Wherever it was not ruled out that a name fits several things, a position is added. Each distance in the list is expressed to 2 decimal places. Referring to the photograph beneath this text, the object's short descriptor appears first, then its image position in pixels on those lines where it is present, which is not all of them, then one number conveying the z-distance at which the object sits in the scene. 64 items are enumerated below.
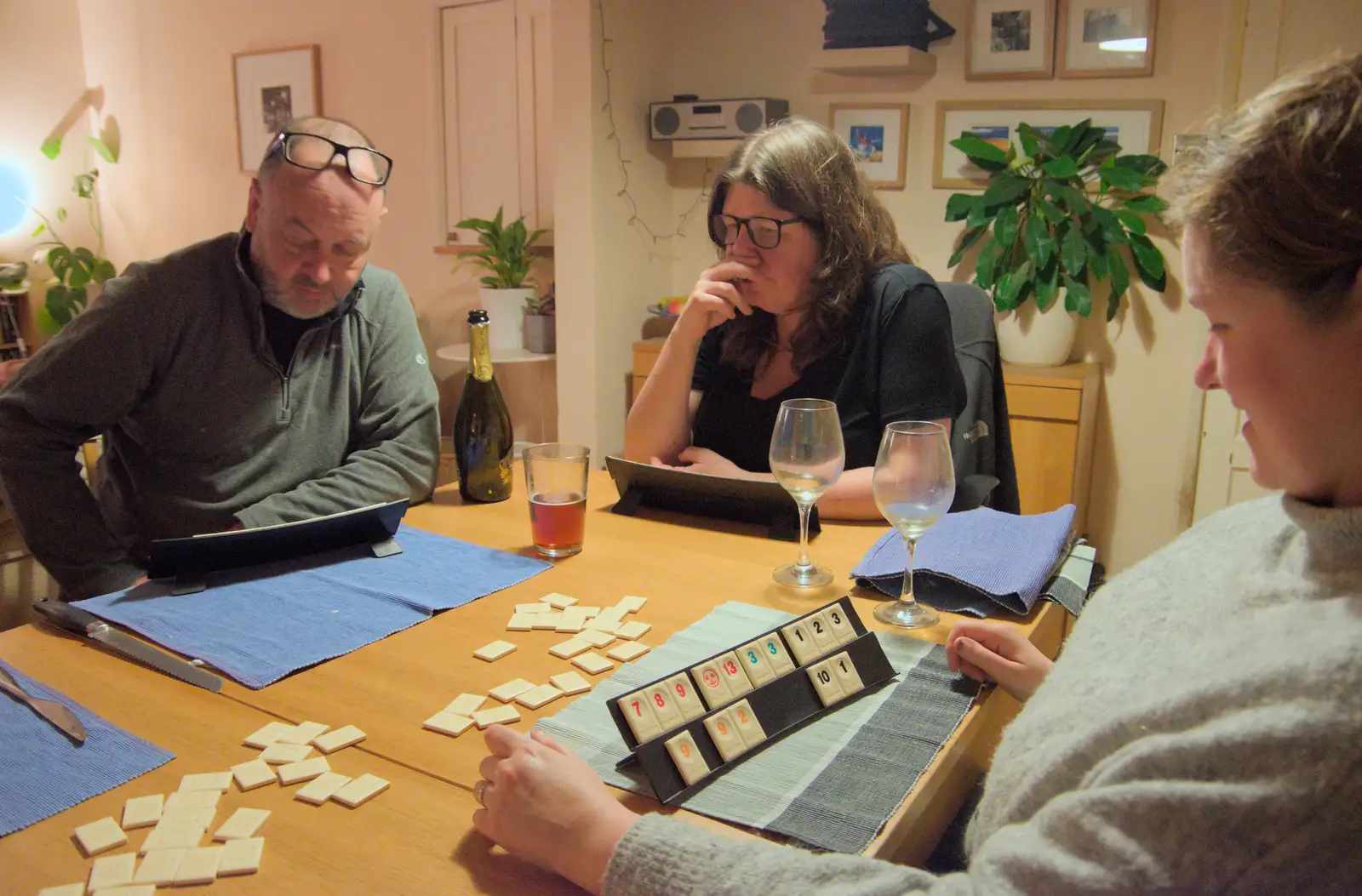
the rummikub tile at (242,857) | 0.74
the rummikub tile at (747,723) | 0.91
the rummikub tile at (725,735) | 0.89
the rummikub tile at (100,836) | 0.77
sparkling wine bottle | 1.70
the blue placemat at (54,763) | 0.82
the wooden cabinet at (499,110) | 3.82
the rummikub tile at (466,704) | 0.98
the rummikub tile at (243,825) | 0.78
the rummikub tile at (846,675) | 1.01
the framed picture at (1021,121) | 3.17
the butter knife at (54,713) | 0.93
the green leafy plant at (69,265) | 4.71
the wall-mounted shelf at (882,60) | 3.30
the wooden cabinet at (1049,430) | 3.12
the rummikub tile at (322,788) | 0.83
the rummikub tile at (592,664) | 1.07
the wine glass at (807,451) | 1.33
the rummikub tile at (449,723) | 0.95
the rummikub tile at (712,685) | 0.93
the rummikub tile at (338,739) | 0.91
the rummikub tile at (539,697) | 0.99
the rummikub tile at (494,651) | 1.10
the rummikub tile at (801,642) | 1.02
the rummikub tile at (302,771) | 0.86
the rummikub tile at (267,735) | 0.92
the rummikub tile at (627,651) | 1.09
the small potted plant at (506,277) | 3.74
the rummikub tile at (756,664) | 0.97
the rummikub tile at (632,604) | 1.23
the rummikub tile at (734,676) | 0.95
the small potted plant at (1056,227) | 3.11
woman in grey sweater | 0.57
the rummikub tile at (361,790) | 0.83
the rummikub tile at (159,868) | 0.73
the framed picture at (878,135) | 3.54
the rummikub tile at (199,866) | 0.74
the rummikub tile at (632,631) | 1.15
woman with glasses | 1.82
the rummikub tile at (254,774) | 0.85
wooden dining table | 0.76
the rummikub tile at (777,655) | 1.00
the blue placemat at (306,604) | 1.12
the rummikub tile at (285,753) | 0.89
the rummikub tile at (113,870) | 0.73
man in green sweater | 1.62
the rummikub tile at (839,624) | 1.07
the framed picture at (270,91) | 4.43
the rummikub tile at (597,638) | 1.13
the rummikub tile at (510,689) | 1.01
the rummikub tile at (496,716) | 0.96
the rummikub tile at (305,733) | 0.92
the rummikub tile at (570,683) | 1.02
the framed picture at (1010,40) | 3.25
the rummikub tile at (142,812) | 0.80
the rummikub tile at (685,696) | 0.91
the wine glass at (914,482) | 1.20
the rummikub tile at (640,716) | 0.87
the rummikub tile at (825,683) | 0.99
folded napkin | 1.23
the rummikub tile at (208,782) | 0.84
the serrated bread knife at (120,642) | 1.05
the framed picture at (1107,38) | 3.12
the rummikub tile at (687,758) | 0.85
